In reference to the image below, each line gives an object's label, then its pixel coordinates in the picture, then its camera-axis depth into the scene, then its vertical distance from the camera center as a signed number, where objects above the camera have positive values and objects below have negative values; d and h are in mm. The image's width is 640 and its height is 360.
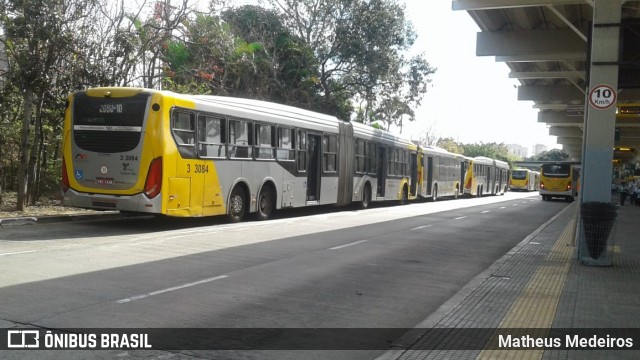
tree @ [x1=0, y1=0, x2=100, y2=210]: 15086 +3062
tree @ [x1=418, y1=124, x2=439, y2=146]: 86706 +4503
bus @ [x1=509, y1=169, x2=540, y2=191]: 70500 -848
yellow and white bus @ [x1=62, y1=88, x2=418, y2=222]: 13391 +197
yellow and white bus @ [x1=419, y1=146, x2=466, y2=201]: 33844 -185
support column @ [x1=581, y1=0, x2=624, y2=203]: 10922 +1201
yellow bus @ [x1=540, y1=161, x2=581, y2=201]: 41844 -390
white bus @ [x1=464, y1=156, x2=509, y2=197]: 44438 -453
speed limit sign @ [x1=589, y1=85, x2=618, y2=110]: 10828 +1474
